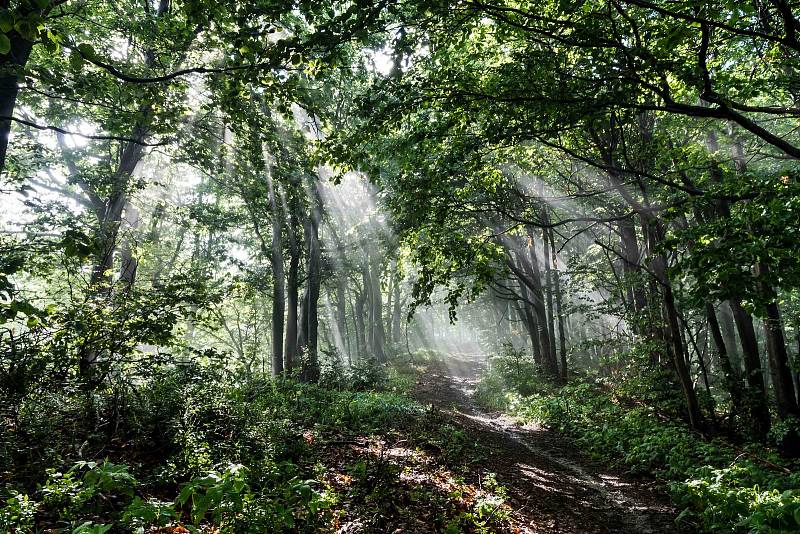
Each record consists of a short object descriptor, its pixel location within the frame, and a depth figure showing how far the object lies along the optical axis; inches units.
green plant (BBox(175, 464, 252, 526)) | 124.1
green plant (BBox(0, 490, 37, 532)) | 123.1
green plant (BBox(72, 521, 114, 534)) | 101.3
